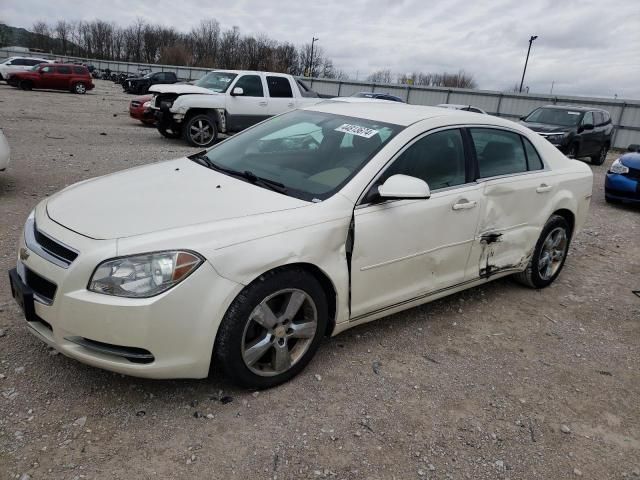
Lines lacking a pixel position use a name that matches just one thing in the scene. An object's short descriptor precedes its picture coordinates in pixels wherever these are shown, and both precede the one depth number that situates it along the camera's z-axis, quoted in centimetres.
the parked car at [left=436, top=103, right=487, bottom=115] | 1586
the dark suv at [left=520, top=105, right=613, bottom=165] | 1270
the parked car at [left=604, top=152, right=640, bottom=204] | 845
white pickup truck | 1158
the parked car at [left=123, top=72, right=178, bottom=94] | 3222
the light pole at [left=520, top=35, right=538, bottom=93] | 4504
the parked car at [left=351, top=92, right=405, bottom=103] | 1803
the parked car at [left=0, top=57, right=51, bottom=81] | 2835
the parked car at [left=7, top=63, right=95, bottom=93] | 2645
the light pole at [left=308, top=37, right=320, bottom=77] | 5723
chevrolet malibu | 233
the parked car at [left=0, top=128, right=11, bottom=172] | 599
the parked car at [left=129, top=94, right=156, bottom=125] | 1455
